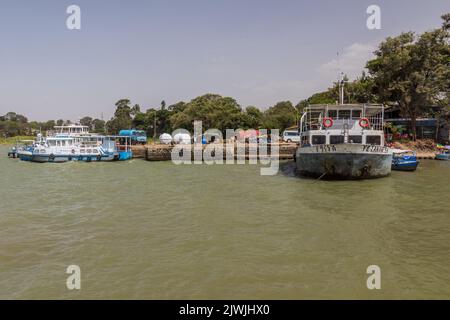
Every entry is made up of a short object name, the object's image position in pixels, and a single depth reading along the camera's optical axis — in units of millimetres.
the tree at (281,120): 73525
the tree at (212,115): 65625
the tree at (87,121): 175625
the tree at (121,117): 98750
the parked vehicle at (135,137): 58288
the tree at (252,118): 66875
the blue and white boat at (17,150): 44991
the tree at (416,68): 43281
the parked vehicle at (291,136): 51250
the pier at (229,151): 42969
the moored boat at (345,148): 21953
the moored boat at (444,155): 38594
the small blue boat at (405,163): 28188
